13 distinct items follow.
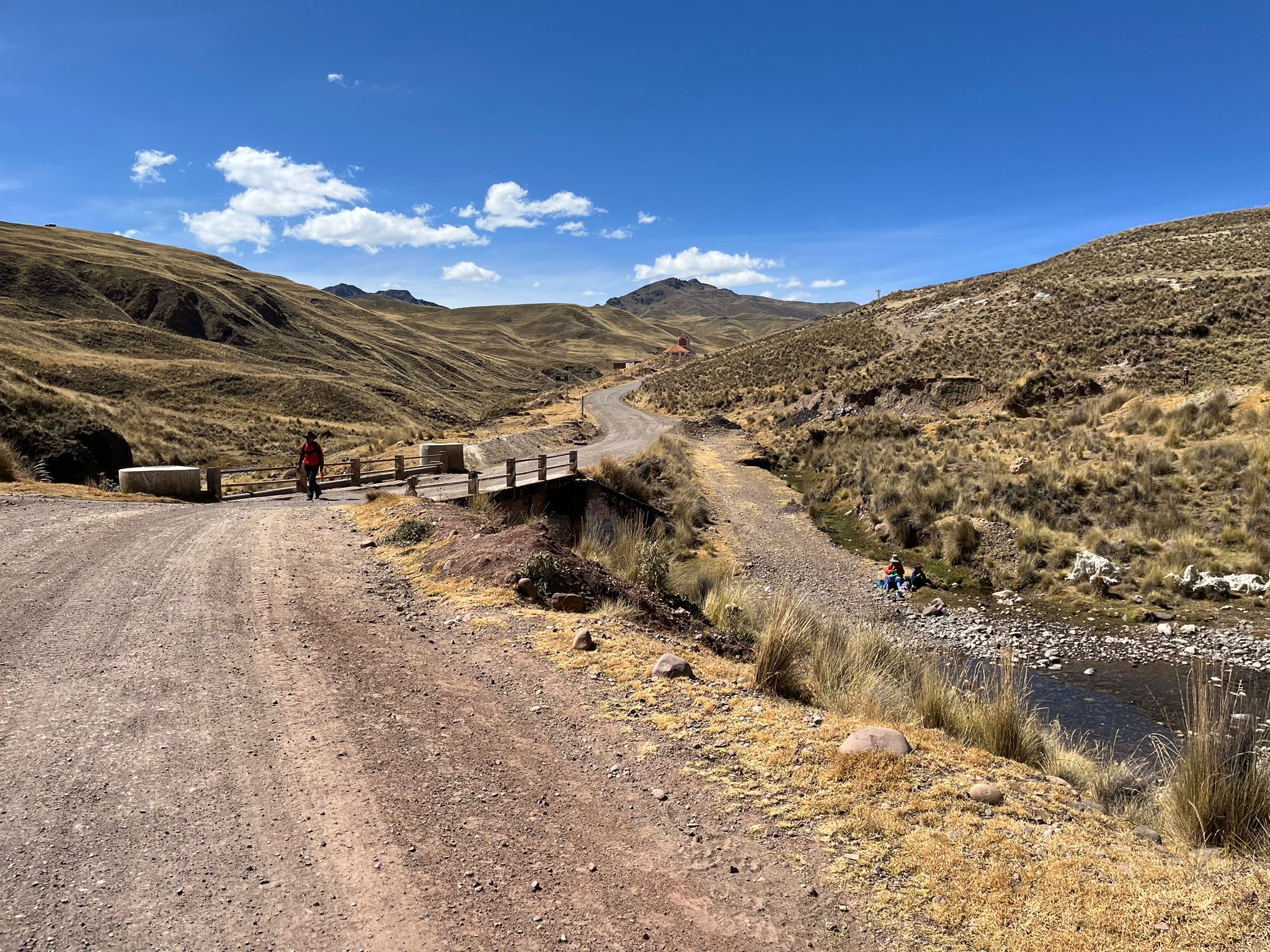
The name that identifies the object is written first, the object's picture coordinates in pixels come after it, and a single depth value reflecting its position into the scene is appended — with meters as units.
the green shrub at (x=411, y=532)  10.94
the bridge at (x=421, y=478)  17.14
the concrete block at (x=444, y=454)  23.00
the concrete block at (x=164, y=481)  16.17
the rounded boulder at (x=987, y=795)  4.30
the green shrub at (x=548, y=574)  8.59
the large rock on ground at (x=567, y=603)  8.14
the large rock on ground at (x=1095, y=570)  14.51
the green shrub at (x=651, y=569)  10.67
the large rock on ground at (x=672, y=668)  6.13
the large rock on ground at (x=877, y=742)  4.73
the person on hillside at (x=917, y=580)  16.33
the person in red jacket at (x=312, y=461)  16.39
